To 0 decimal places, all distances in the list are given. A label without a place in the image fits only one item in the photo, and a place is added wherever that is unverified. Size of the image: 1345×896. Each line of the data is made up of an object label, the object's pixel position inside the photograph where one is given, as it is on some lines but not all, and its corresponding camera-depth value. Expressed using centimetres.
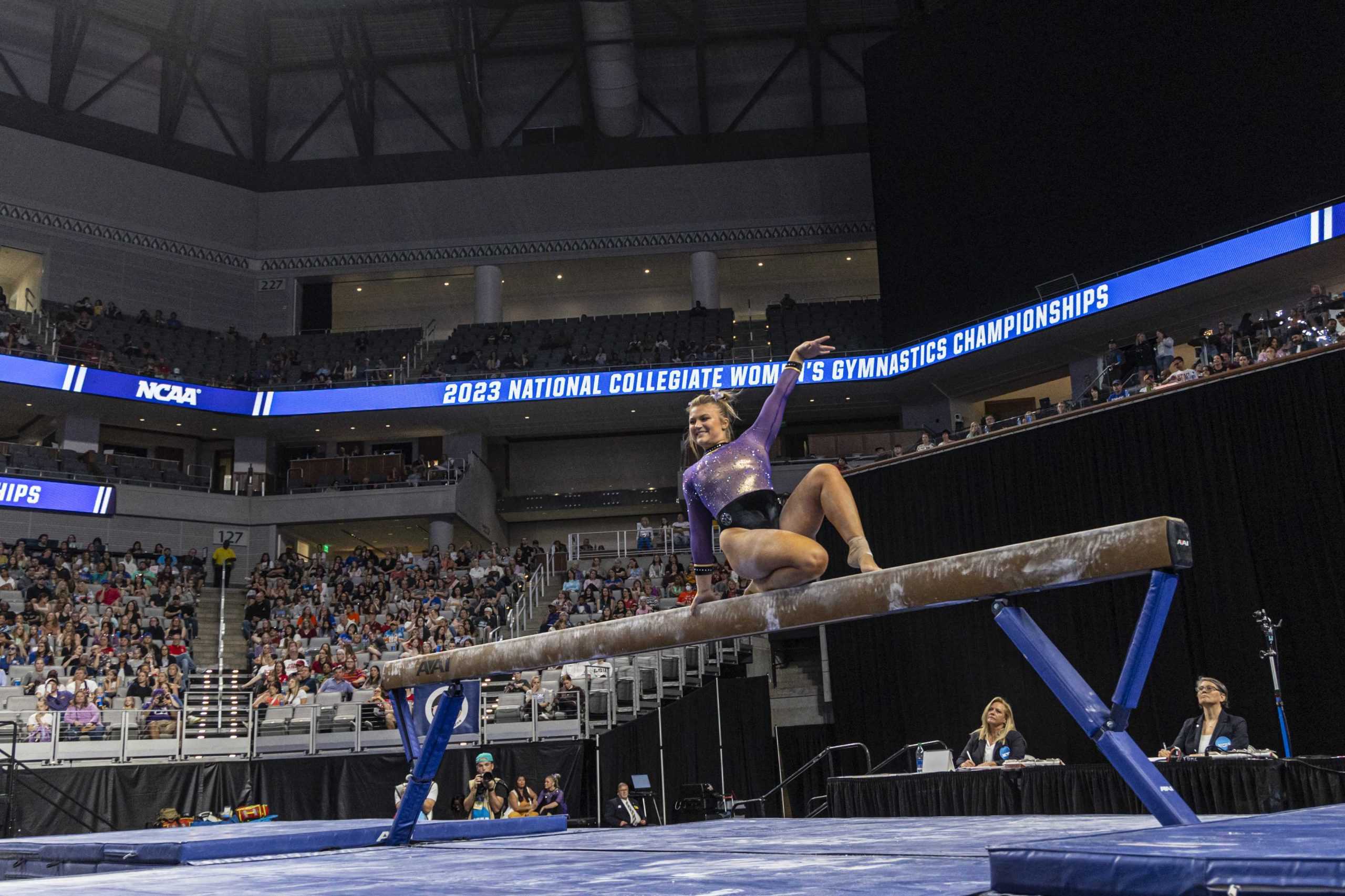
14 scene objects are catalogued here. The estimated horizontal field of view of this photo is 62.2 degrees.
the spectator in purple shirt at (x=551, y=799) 1068
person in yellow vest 2530
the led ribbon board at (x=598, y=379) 1928
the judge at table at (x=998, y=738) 878
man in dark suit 1092
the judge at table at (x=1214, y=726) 800
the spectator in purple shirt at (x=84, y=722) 1326
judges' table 747
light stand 849
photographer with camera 1043
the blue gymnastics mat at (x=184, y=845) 477
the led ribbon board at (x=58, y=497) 2211
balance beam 349
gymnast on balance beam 432
